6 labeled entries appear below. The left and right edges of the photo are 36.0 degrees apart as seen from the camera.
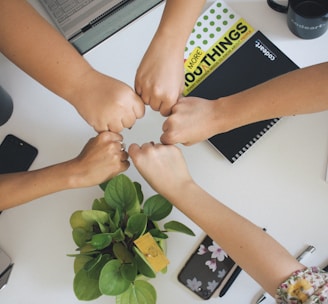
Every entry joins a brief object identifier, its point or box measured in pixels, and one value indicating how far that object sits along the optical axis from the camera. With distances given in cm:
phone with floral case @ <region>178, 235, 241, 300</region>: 85
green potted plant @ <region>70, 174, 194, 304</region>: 73
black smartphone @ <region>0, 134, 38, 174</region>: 91
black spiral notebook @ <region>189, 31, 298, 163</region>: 87
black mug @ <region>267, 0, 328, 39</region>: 84
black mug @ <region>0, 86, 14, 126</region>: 90
